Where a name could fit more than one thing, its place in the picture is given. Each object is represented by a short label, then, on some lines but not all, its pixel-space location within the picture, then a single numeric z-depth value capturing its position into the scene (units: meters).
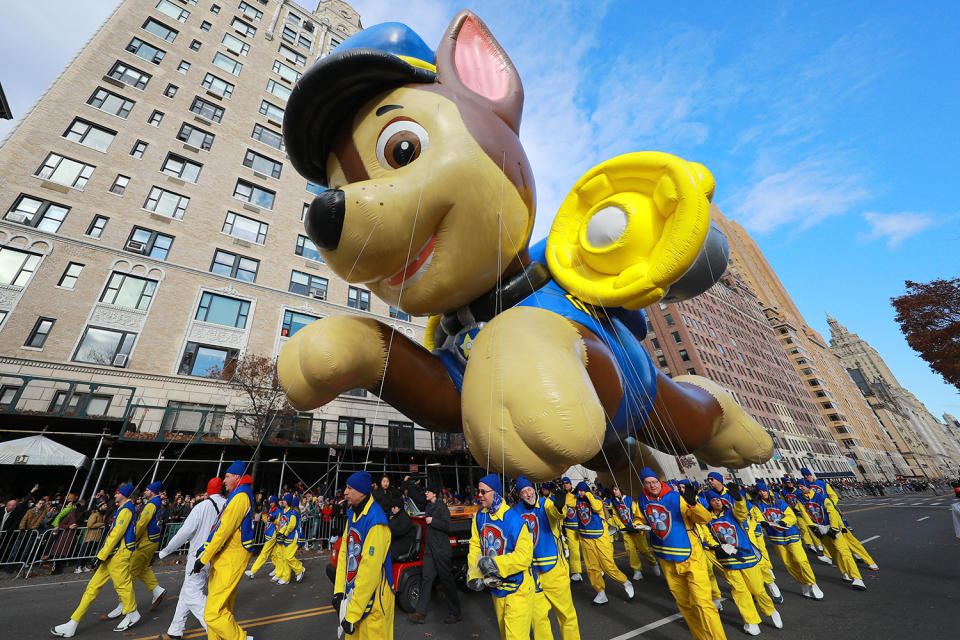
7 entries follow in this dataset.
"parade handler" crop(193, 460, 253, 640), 3.89
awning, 9.45
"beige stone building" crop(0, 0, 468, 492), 14.16
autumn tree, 13.41
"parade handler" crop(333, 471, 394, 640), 3.29
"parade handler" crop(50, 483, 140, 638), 4.91
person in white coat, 4.41
